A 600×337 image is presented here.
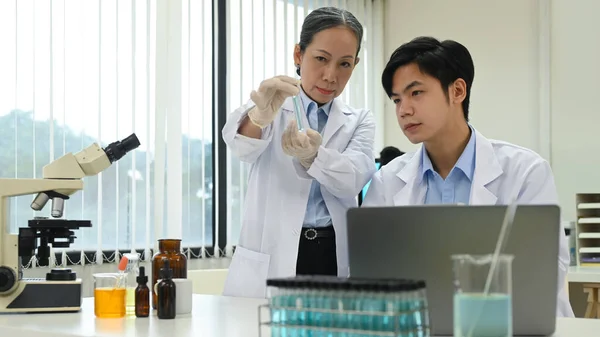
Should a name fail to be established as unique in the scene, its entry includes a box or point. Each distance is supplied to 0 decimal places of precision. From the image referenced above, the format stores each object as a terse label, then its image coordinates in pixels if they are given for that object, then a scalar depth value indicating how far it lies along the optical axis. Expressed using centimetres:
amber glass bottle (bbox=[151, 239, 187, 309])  161
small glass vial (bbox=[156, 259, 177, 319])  148
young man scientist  179
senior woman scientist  191
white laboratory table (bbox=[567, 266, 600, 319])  294
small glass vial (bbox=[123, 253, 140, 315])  156
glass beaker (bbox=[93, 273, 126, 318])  152
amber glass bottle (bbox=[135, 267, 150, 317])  151
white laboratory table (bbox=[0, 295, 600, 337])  126
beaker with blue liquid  86
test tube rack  87
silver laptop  104
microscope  165
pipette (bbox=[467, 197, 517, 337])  85
